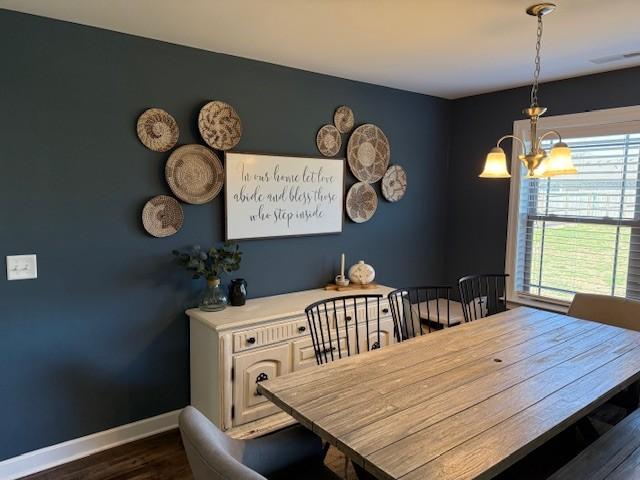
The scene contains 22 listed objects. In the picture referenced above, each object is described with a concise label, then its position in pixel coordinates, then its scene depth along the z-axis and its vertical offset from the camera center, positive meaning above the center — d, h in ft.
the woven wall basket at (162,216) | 8.56 -0.28
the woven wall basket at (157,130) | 8.42 +1.36
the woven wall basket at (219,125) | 8.99 +1.59
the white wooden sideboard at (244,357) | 8.36 -2.99
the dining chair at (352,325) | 9.42 -2.59
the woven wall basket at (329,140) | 10.80 +1.59
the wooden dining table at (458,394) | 4.19 -2.21
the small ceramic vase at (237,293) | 9.36 -1.85
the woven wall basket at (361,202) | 11.54 +0.13
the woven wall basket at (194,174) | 8.73 +0.57
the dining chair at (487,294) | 11.07 -2.34
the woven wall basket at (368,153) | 11.47 +1.41
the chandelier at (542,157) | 6.44 +0.80
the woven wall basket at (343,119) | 11.07 +2.16
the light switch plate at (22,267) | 7.46 -1.15
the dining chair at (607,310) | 8.86 -1.98
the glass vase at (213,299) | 9.02 -1.93
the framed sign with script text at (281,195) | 9.56 +0.22
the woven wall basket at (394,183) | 12.29 +0.67
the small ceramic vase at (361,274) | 11.30 -1.68
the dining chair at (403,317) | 8.48 -2.09
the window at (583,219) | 10.29 -0.15
